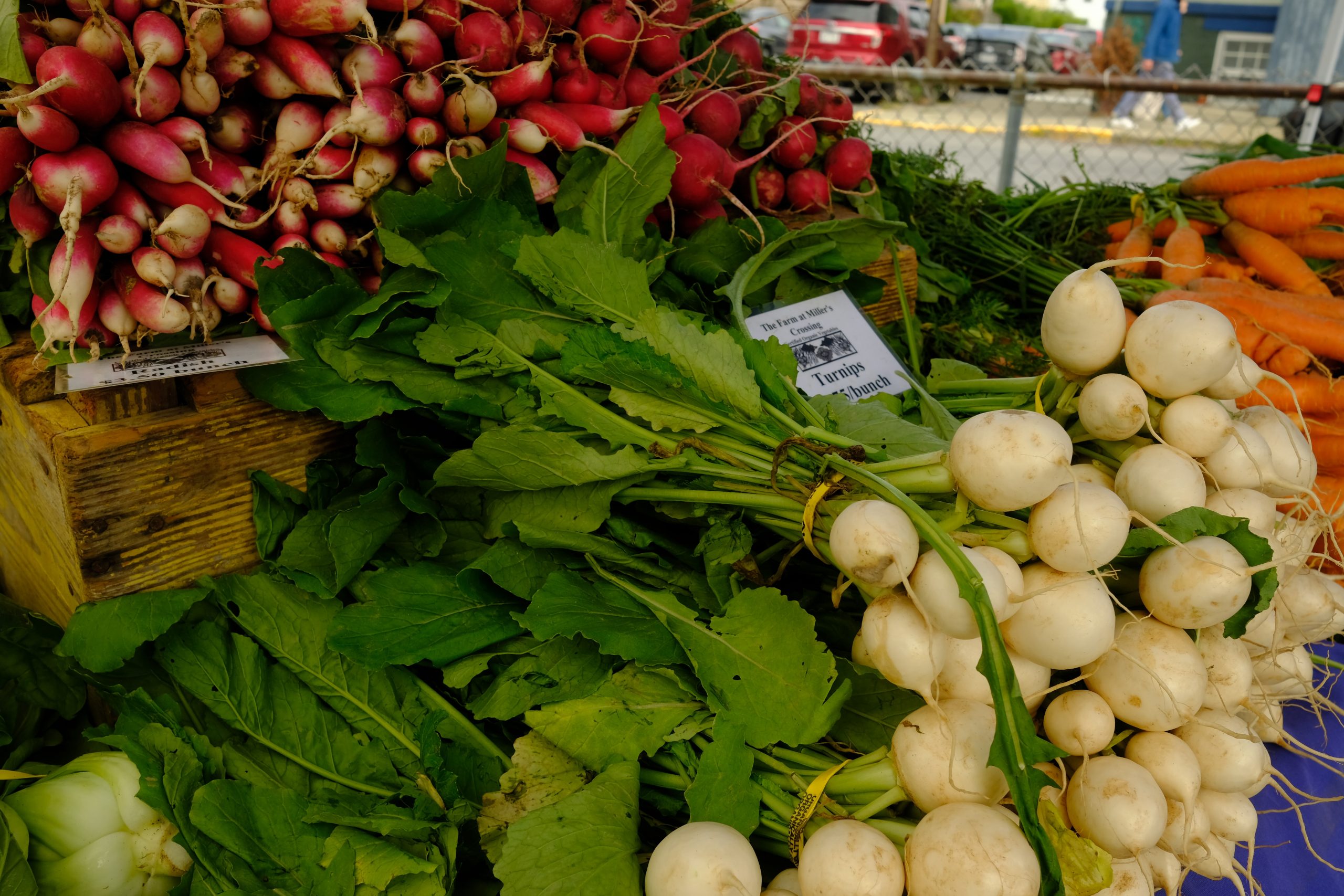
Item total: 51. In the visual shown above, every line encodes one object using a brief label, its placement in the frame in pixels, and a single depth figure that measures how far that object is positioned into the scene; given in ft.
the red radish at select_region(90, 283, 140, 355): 3.94
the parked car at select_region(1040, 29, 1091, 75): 37.93
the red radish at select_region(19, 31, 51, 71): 3.62
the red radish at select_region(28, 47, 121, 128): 3.56
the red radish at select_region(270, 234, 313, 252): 4.20
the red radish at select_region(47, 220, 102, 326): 3.66
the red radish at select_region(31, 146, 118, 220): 3.65
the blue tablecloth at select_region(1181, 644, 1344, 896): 4.15
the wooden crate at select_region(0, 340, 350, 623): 3.91
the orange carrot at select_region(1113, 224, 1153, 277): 7.86
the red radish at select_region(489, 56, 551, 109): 4.58
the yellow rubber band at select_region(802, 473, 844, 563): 3.31
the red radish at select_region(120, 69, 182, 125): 3.81
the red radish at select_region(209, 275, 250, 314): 4.13
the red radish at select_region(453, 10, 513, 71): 4.41
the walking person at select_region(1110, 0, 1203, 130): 33.01
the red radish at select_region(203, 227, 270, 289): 4.13
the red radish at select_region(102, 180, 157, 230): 3.92
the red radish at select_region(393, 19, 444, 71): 4.30
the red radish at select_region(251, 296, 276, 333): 4.28
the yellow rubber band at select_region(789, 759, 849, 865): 3.16
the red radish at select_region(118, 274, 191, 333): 3.91
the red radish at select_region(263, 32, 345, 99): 4.12
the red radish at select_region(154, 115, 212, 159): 3.92
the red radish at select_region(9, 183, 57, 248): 3.78
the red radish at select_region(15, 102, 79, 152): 3.55
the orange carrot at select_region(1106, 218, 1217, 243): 8.29
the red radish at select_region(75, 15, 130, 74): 3.69
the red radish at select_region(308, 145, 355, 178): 4.19
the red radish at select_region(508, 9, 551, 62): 4.61
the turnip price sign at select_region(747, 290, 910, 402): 4.99
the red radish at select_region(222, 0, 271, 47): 3.96
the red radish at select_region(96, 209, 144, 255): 3.84
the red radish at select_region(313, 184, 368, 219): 4.29
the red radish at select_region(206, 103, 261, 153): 4.18
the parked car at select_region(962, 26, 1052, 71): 38.55
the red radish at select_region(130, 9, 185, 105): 3.71
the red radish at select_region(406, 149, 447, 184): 4.36
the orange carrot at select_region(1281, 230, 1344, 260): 7.81
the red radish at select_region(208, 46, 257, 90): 4.02
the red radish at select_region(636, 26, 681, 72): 5.11
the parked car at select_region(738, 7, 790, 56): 30.63
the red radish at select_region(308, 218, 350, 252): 4.30
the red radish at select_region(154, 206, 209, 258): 3.88
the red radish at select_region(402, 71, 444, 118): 4.33
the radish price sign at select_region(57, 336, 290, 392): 3.76
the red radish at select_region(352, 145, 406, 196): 4.30
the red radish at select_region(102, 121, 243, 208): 3.84
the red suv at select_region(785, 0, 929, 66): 31.86
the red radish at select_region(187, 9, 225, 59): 3.78
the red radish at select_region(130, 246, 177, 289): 3.86
